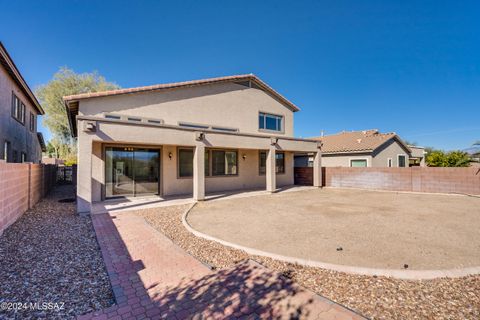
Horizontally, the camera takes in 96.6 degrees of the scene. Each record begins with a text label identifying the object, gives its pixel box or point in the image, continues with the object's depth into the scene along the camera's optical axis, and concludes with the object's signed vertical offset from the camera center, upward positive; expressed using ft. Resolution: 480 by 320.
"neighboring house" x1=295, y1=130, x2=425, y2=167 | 63.00 +3.81
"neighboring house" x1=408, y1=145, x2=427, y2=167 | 82.53 +2.77
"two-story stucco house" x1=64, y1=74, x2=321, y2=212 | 29.09 +3.96
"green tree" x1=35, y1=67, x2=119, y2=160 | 84.94 +29.72
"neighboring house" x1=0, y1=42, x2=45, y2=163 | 35.29 +10.21
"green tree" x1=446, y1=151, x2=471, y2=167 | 54.85 +1.02
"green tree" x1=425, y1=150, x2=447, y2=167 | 58.54 +0.90
